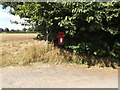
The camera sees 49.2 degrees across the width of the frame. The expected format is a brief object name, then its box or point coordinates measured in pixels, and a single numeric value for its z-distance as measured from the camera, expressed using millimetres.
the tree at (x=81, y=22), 4613
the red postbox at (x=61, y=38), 5637
